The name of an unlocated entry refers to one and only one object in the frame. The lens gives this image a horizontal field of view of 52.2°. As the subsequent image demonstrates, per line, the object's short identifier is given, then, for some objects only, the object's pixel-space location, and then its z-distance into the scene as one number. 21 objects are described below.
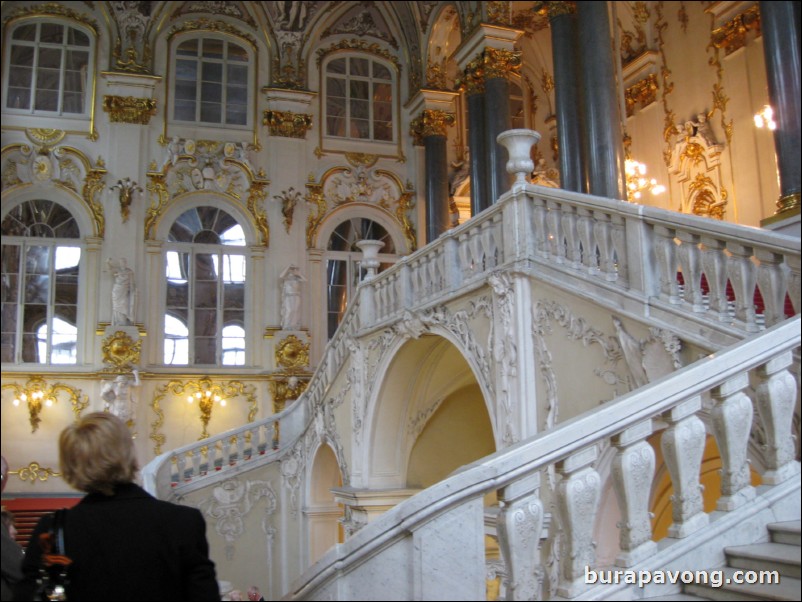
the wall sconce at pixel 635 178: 12.03
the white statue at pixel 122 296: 14.66
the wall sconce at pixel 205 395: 15.10
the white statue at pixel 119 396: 14.27
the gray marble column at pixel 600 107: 9.20
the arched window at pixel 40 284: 14.59
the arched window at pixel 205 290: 15.45
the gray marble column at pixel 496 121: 13.29
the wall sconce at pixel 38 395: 14.25
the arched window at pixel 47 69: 15.34
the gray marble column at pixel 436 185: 16.31
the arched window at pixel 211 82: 16.23
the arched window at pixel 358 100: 17.03
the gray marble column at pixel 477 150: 13.74
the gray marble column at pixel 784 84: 7.76
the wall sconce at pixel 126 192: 15.20
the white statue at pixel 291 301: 15.52
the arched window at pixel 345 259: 16.30
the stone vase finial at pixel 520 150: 6.91
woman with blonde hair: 2.32
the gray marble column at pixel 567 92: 10.61
